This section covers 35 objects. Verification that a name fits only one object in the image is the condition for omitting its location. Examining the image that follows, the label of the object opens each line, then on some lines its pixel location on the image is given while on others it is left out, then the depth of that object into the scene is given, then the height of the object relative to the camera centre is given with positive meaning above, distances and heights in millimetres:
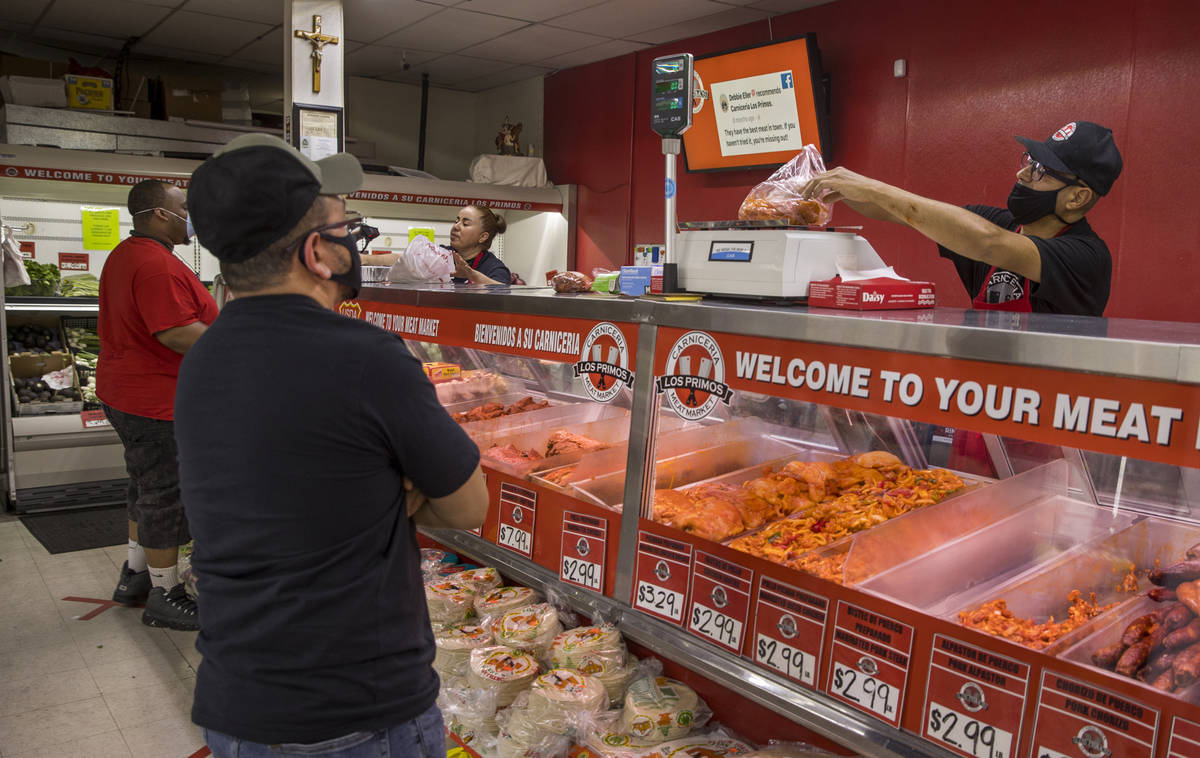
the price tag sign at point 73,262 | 6586 -239
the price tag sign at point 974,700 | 1345 -656
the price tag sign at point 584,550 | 2156 -727
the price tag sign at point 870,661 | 1487 -670
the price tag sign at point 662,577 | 1935 -703
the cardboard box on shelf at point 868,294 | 1831 -38
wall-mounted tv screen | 5742 +1122
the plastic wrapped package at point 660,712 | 2006 -1028
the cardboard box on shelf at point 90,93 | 6559 +1048
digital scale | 1947 +52
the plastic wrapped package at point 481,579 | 2679 -1012
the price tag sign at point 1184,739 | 1158 -589
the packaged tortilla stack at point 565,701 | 2105 -1065
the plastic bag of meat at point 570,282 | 2645 -68
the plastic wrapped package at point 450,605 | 2627 -1055
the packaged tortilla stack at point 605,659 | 2160 -984
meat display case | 1287 -523
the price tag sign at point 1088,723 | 1212 -618
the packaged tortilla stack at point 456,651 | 2490 -1131
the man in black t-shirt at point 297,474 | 1279 -344
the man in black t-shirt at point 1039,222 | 1925 +150
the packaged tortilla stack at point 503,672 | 2291 -1097
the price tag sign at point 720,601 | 1785 -694
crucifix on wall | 5328 +1228
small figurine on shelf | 8414 +1120
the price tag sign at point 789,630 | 1635 -685
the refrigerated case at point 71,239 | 5824 -69
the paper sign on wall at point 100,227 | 6613 +37
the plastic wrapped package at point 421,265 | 3506 -56
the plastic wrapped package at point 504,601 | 2531 -1006
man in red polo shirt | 3820 -549
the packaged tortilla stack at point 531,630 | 2371 -1014
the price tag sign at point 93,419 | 6055 -1294
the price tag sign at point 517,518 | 2406 -730
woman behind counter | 4992 +80
